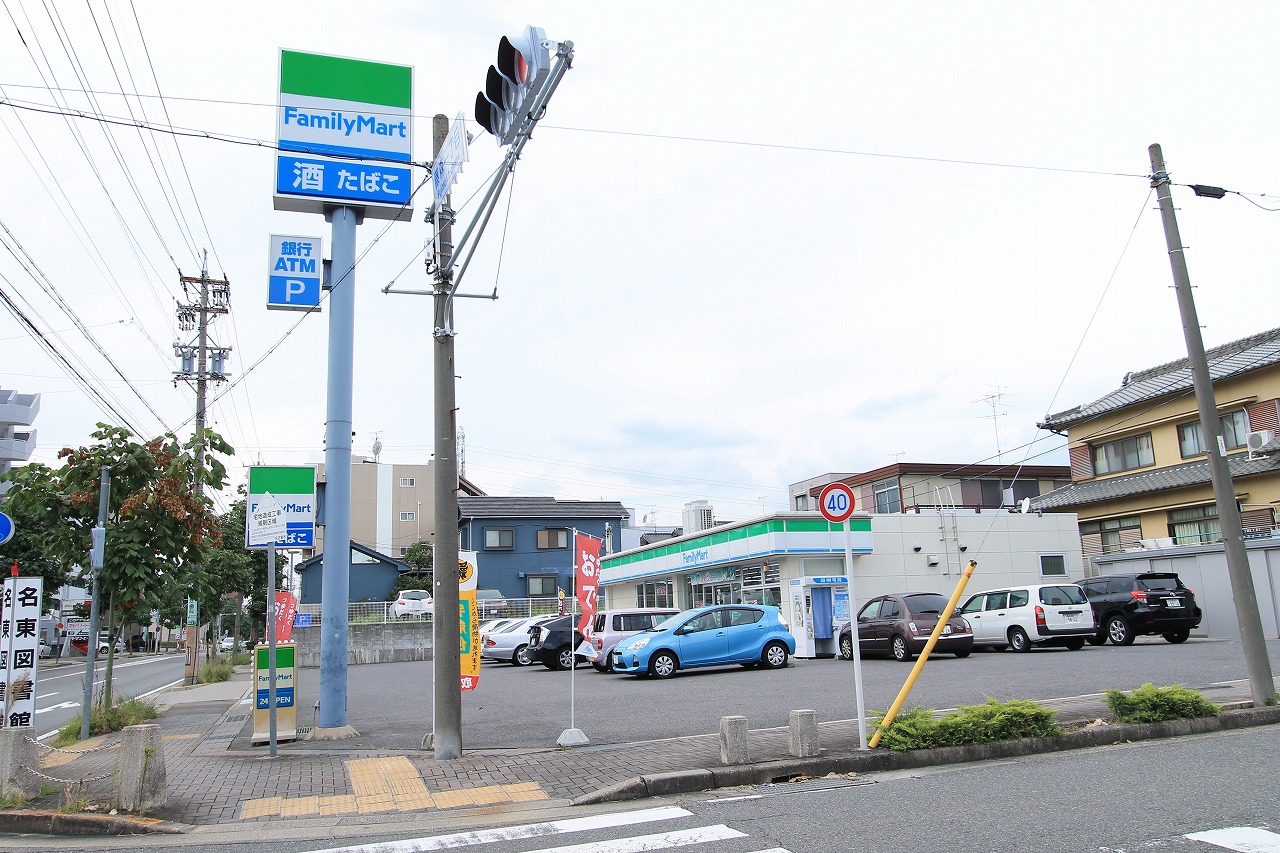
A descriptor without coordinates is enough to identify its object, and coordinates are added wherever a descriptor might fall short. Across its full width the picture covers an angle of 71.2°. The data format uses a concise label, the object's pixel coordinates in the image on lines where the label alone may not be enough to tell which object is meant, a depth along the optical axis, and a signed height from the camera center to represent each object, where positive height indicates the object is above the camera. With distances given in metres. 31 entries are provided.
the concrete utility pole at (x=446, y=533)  9.65 +0.89
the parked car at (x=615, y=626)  22.06 -0.48
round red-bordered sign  8.99 +0.94
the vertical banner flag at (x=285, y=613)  24.47 +0.25
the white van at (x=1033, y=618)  20.22 -0.69
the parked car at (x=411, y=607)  36.16 +0.36
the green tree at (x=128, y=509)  14.14 +1.90
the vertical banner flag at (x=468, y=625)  10.80 -0.14
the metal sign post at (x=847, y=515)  8.59 +0.82
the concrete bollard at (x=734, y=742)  8.17 -1.27
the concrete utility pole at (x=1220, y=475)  10.48 +1.27
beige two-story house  28.19 +4.43
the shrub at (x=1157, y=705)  9.50 -1.29
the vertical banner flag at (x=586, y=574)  11.52 +0.44
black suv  20.74 -0.57
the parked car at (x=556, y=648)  24.62 -1.04
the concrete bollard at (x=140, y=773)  7.45 -1.20
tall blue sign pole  12.41 +6.65
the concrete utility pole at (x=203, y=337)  25.25 +8.10
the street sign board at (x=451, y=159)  9.73 +5.00
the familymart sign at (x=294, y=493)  12.05 +1.72
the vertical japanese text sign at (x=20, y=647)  8.88 -0.12
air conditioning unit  27.19 +4.13
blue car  19.19 -0.85
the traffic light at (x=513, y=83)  7.48 +4.43
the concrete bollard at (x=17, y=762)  7.70 -1.10
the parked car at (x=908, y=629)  19.95 -0.78
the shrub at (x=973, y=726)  8.62 -1.31
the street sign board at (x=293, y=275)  13.18 +5.01
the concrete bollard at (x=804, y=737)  8.35 -1.27
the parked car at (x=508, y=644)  28.94 -1.01
